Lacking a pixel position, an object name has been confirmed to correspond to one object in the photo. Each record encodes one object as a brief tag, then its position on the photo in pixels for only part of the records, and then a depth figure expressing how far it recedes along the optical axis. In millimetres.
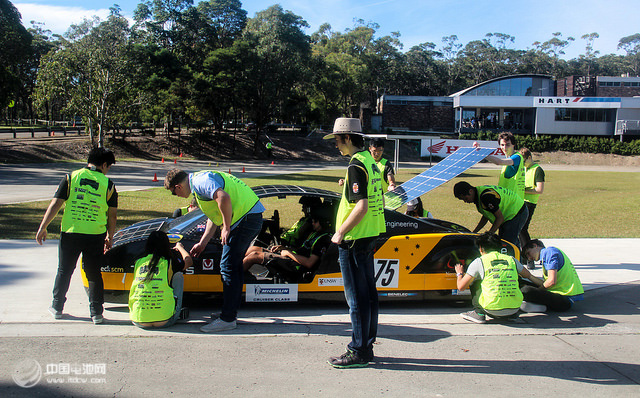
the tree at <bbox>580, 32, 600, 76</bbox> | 106875
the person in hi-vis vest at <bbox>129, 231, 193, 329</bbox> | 4402
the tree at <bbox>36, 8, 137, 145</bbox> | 29359
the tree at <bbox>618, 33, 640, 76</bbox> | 109912
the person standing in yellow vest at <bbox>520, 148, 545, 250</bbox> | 7121
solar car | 4891
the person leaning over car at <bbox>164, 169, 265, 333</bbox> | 4309
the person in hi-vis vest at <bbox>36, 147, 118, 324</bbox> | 4574
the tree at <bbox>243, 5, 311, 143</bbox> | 41453
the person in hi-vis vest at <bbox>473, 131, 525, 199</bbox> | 6453
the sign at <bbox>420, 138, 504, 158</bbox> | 43469
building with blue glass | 54344
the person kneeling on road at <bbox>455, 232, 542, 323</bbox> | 4812
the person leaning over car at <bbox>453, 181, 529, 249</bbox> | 5726
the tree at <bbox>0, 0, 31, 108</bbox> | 25125
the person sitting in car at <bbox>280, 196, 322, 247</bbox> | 5559
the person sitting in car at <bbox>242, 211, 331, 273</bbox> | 5020
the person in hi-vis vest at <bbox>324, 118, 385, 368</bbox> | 3629
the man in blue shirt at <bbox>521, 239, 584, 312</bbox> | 5238
